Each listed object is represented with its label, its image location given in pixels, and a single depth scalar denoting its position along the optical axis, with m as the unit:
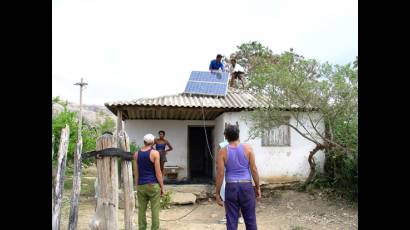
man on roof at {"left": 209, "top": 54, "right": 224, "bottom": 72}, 14.07
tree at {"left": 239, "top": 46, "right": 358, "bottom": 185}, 8.69
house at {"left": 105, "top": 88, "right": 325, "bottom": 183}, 11.41
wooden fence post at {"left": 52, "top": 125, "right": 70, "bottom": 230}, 4.61
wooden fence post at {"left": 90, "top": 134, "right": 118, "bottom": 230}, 4.64
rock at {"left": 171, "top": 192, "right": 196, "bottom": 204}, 10.69
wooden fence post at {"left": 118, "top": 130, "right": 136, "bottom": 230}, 4.85
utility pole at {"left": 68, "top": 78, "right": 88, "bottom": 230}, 5.11
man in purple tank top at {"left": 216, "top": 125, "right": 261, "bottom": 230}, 4.54
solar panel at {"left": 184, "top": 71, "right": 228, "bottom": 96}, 12.88
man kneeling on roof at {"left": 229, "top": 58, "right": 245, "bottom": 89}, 16.00
